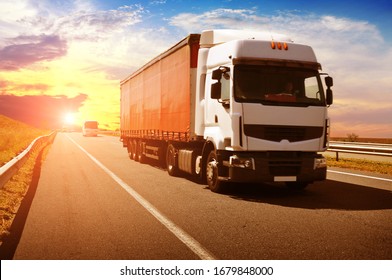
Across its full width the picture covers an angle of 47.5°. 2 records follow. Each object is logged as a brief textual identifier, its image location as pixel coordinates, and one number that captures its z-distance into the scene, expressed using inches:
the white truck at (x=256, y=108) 365.7
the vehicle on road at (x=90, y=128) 2386.8
